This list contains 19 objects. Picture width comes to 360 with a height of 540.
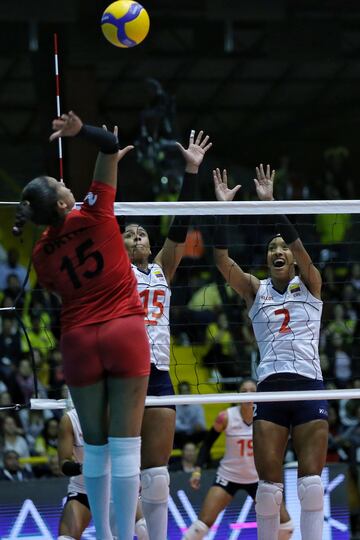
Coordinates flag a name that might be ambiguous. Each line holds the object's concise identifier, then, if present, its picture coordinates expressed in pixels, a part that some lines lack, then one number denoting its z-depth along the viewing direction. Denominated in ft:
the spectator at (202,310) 53.98
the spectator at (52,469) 38.96
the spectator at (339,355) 50.39
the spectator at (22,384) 46.19
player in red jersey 19.06
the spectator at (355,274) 56.54
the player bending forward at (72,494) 27.76
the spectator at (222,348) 51.19
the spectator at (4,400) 43.46
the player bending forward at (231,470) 33.83
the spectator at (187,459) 40.88
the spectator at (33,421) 44.78
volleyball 26.66
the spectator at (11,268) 55.16
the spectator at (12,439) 42.68
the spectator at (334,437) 42.55
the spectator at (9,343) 48.14
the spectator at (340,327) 52.16
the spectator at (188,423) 44.96
